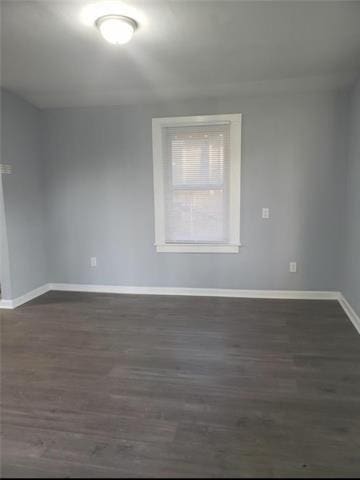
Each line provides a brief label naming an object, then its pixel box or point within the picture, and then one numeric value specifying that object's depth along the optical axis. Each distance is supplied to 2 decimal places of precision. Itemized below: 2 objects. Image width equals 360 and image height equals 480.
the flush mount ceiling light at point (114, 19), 2.07
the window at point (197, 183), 3.72
